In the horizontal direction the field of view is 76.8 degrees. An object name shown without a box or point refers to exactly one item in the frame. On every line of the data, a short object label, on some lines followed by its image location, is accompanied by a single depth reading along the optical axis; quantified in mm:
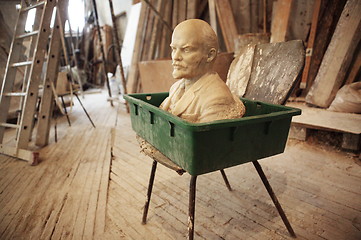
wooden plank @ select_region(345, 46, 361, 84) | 2855
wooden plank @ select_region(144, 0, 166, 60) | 4629
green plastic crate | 932
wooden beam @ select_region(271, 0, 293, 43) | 3270
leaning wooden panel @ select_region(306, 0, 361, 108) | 2633
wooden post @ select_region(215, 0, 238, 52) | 3977
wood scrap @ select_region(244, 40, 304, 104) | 1465
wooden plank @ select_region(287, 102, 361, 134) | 2328
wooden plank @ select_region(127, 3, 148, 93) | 4643
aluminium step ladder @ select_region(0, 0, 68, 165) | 2676
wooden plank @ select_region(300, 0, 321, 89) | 3203
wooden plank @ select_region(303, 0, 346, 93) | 3236
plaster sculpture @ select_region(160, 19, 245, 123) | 1184
